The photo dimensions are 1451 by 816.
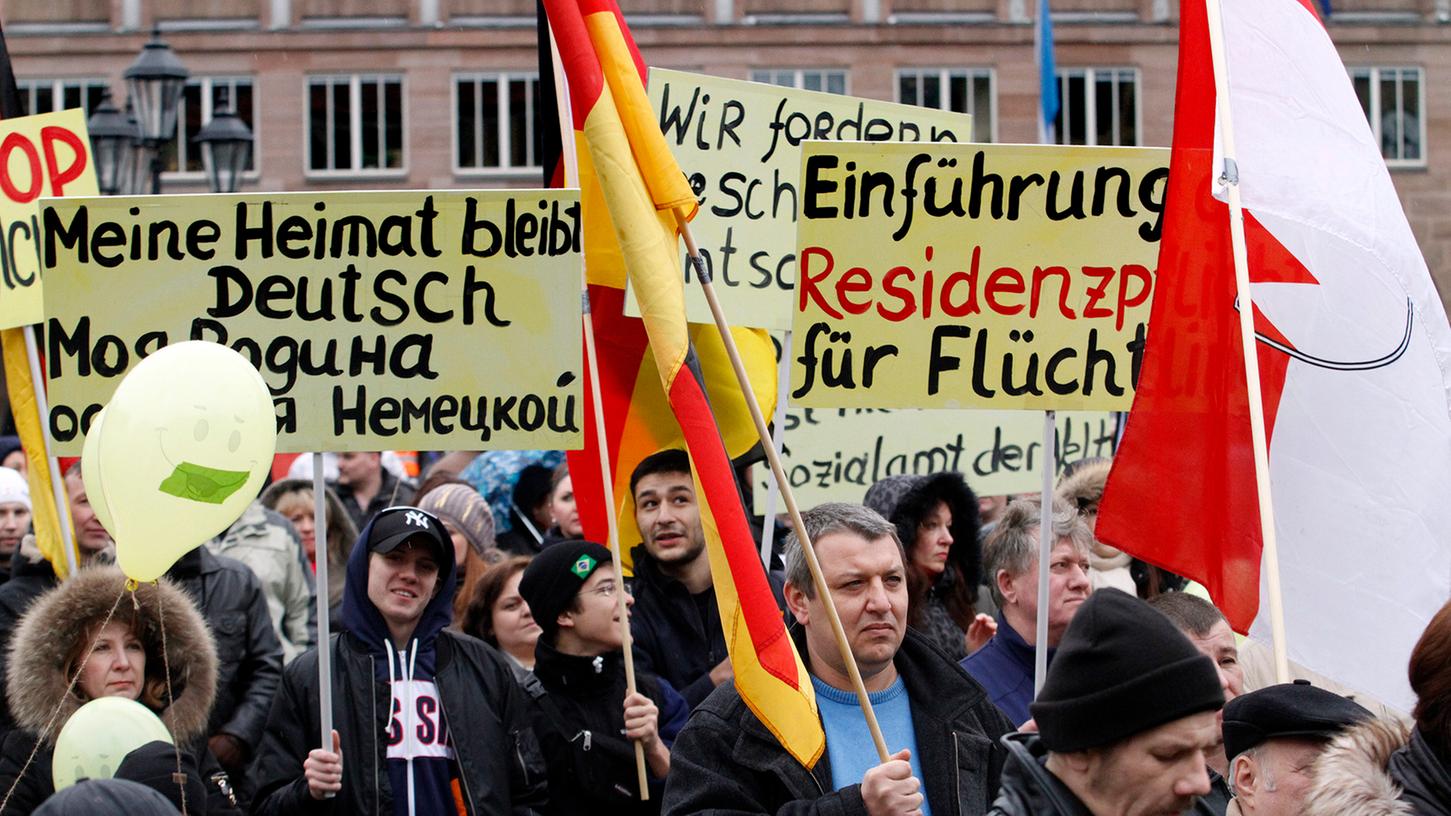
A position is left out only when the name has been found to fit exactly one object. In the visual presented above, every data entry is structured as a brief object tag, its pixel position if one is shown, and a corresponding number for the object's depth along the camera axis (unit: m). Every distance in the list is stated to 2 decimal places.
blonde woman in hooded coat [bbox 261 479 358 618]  8.61
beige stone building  32.06
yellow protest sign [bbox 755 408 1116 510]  8.34
